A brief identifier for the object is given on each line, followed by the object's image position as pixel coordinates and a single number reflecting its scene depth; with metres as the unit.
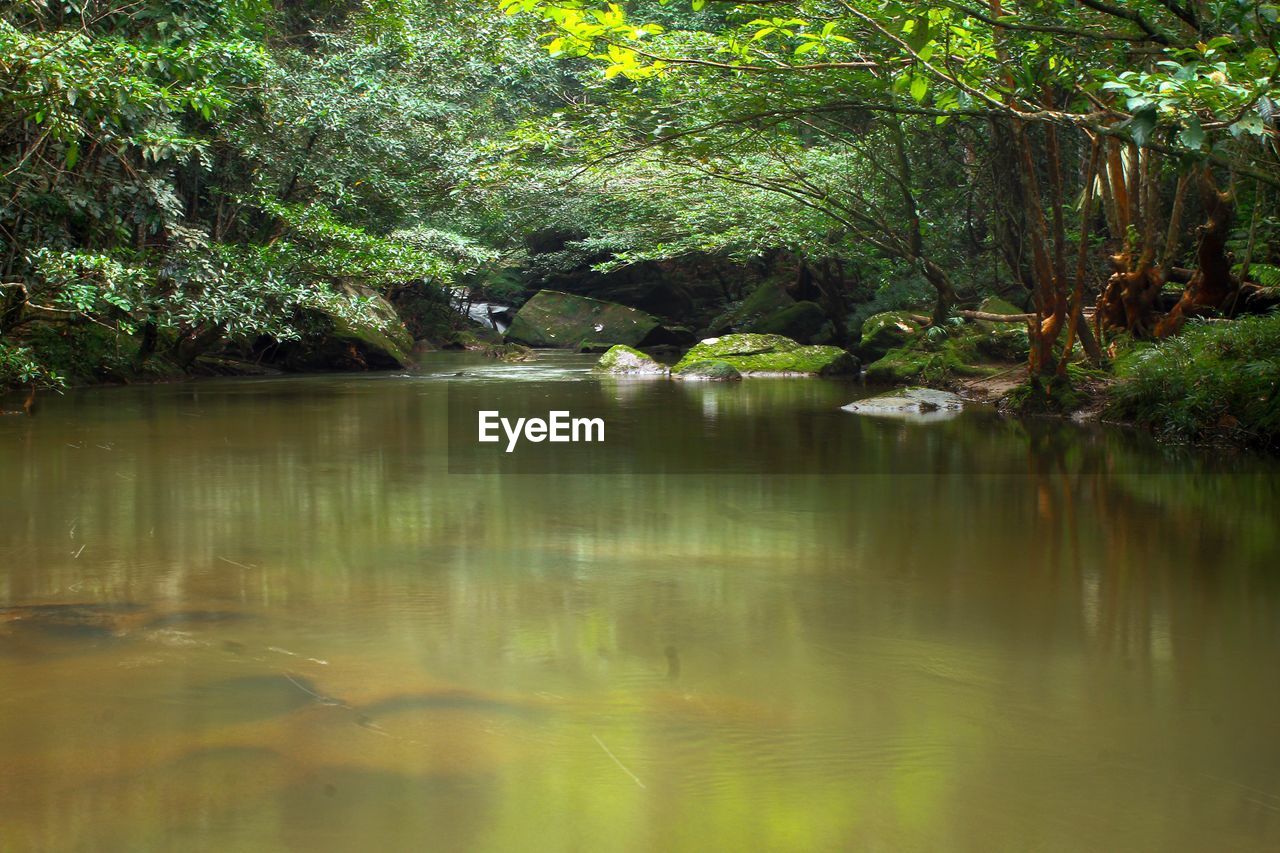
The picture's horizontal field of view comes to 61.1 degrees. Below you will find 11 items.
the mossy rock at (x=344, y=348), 18.72
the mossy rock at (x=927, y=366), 15.30
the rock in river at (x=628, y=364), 19.03
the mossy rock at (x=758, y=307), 24.72
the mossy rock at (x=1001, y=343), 15.85
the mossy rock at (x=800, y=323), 23.41
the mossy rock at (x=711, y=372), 17.89
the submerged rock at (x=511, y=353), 23.34
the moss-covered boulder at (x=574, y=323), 26.94
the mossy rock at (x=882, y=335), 18.34
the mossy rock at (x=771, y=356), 18.75
